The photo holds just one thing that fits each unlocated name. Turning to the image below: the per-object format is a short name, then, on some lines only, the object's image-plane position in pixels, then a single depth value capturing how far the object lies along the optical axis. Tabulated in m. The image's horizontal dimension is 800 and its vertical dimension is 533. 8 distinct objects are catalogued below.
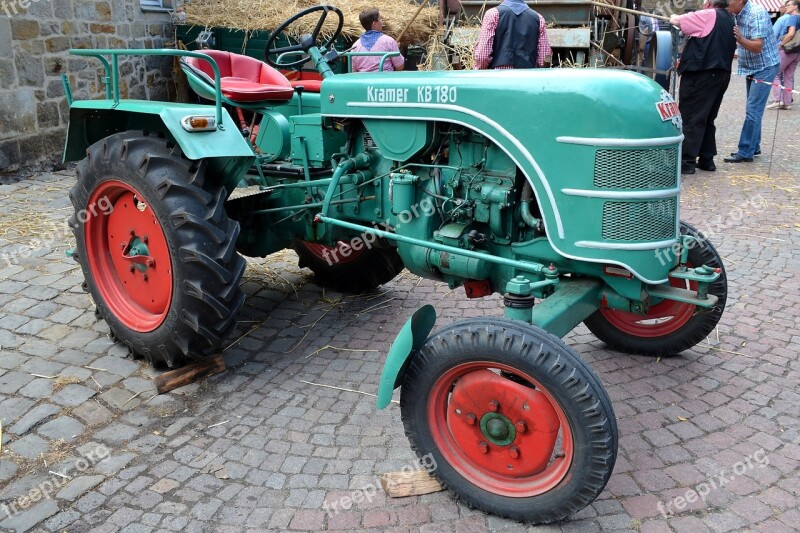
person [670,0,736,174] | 7.63
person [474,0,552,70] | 6.28
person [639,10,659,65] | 10.51
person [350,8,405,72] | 7.14
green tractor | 2.47
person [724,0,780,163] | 8.00
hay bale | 8.91
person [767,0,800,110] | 11.13
